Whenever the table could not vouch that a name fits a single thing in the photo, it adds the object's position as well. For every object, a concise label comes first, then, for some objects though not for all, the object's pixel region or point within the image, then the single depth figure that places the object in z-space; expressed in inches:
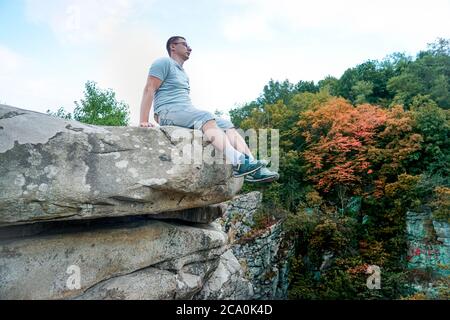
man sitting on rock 145.9
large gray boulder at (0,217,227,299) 129.0
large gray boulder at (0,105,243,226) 114.9
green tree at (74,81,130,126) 814.5
